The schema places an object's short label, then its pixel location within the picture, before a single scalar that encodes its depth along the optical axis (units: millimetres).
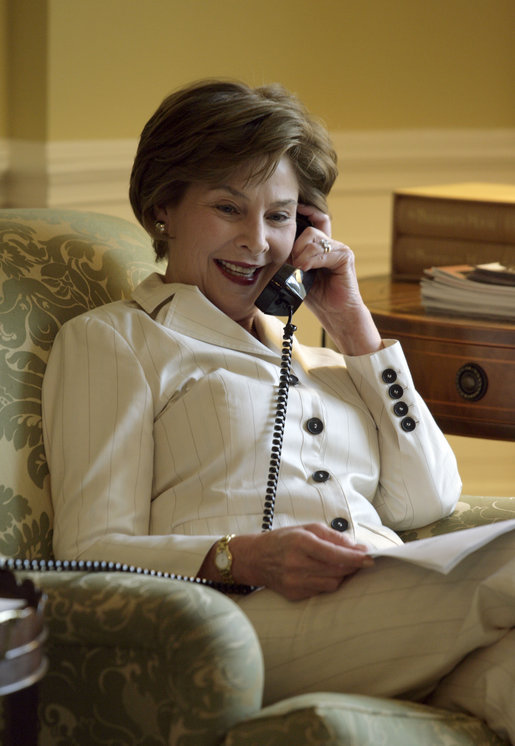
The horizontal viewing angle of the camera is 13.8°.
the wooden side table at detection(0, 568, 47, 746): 1728
